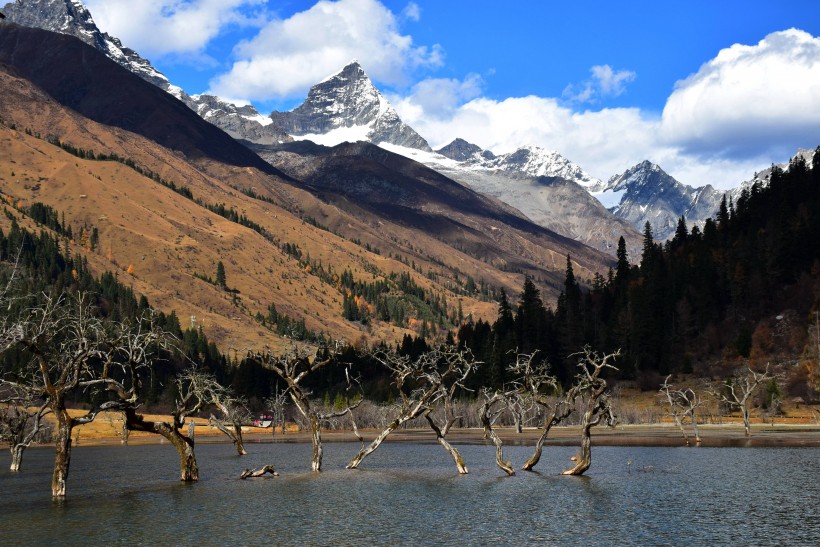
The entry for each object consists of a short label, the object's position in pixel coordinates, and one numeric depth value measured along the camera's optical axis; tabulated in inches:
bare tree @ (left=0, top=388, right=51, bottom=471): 3272.6
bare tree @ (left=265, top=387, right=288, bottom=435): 6981.8
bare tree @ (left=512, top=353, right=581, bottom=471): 2810.0
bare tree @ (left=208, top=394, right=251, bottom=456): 4397.1
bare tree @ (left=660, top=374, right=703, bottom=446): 4092.0
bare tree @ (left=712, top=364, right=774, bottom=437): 5807.1
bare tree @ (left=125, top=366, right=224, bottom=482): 2571.4
